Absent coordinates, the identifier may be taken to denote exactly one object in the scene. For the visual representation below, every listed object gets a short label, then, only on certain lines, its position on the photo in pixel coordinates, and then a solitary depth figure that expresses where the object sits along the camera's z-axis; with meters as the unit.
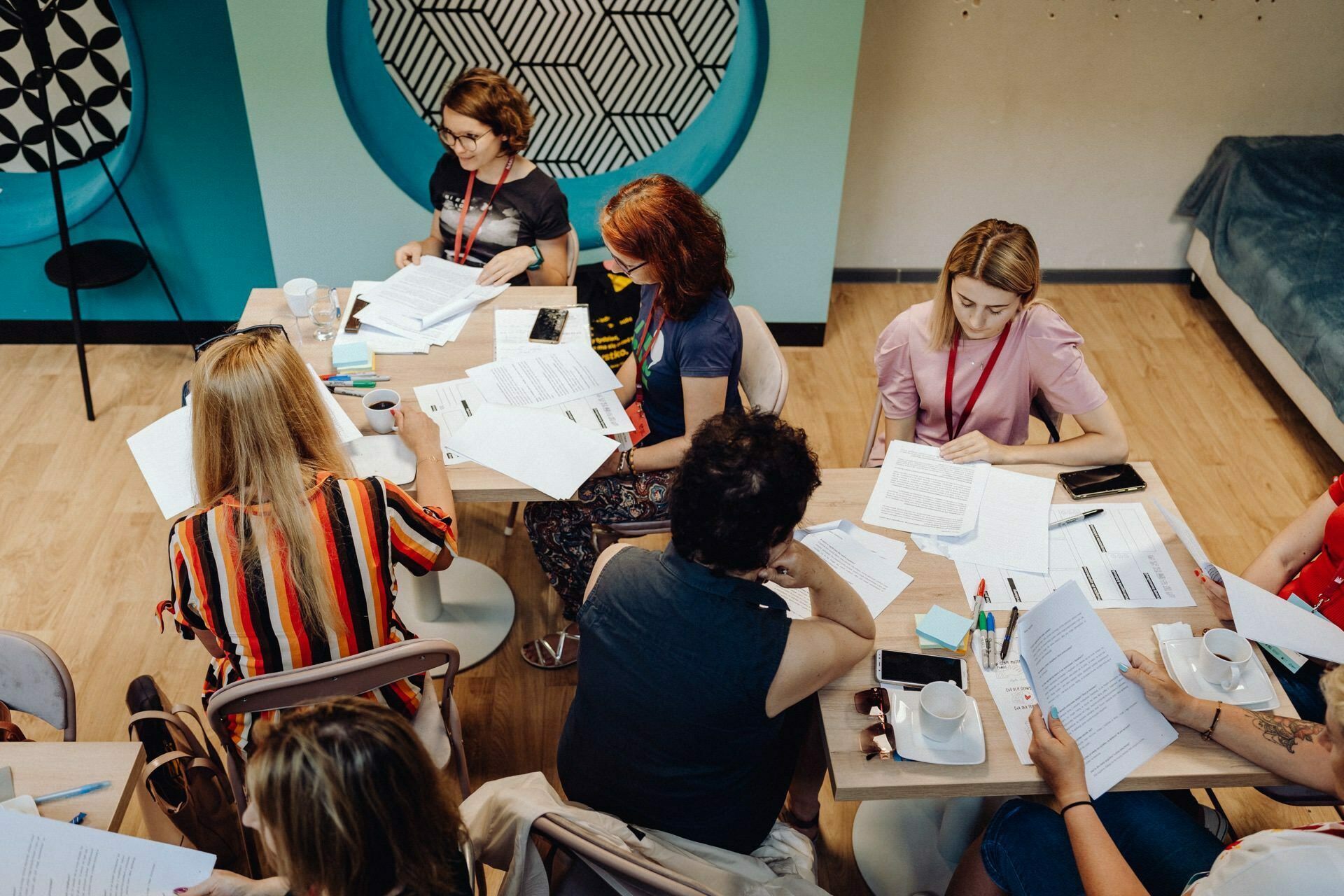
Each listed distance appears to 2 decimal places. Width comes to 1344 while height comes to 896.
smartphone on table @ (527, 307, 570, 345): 2.72
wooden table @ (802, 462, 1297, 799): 1.66
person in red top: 2.05
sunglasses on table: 1.69
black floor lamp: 3.37
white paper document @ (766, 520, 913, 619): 1.96
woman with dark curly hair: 1.58
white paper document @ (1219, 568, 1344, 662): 1.81
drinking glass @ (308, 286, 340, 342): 2.73
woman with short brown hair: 2.98
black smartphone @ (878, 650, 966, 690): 1.80
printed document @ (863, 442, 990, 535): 2.16
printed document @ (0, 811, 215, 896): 1.47
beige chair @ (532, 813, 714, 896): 1.34
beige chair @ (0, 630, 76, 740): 1.80
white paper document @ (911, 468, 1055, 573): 2.08
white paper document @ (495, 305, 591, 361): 2.70
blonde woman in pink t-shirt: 2.32
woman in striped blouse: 1.76
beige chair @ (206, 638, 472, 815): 1.59
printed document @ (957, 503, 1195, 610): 1.99
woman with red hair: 2.36
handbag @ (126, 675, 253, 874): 1.86
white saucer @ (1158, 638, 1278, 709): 1.79
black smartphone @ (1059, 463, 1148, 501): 2.24
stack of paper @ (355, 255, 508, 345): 2.76
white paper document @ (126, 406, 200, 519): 2.13
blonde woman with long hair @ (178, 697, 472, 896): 1.26
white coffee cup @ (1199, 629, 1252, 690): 1.79
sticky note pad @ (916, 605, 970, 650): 1.86
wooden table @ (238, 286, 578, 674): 2.60
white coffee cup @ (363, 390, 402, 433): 2.30
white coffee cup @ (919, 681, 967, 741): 1.69
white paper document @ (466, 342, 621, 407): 2.50
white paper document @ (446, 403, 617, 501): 2.25
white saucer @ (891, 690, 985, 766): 1.68
